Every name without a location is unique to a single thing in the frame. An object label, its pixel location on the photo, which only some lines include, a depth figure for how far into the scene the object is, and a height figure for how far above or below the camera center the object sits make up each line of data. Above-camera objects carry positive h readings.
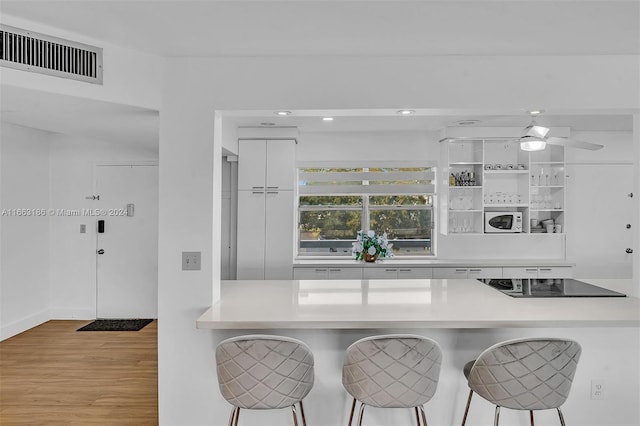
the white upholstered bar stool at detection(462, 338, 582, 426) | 1.99 -0.75
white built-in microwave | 4.90 -0.11
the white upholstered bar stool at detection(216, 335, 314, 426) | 1.96 -0.74
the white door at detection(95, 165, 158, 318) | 5.18 -0.42
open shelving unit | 4.93 +0.33
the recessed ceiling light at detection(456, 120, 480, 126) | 4.45 +0.97
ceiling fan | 2.85 +0.48
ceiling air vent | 2.10 +0.80
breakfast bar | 2.54 -0.90
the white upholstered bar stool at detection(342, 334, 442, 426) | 1.99 -0.74
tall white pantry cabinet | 4.85 +0.03
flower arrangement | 4.68 -0.40
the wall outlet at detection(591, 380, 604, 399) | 2.54 -1.05
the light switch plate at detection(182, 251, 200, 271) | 2.56 -0.30
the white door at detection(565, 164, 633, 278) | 5.06 -0.06
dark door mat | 4.79 -1.33
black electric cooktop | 2.82 -0.54
